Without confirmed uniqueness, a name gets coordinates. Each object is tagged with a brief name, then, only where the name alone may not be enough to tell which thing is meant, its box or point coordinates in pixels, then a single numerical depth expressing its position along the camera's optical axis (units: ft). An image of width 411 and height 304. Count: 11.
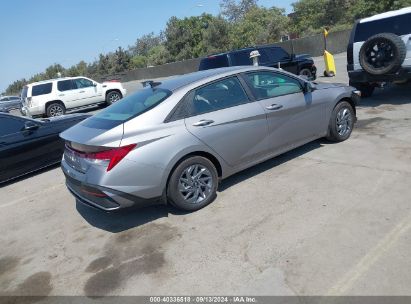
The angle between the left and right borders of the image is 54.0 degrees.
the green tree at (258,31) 149.28
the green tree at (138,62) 248.46
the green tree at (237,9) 244.01
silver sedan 14.40
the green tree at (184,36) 191.59
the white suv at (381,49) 26.76
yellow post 49.04
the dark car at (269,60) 39.01
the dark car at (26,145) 24.32
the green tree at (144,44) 401.49
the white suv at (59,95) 53.78
